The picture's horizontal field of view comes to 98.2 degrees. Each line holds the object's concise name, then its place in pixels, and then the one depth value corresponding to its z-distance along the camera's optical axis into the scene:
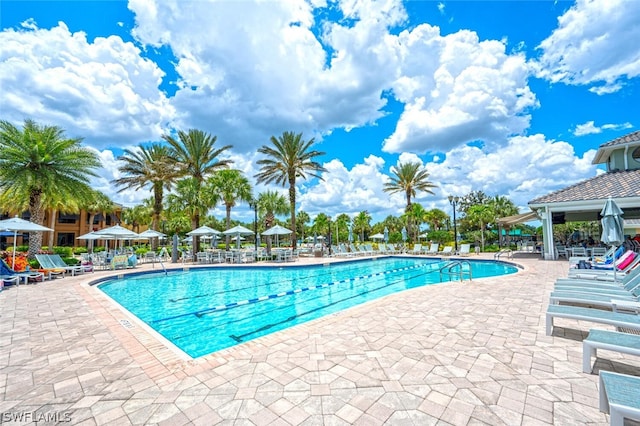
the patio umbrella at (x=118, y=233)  14.84
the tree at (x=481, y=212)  25.03
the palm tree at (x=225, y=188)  20.91
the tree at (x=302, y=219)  48.85
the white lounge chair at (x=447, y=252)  21.02
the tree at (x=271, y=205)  29.09
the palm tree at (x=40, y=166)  11.82
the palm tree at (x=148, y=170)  21.03
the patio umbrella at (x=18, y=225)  9.99
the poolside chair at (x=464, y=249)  20.36
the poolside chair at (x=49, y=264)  11.26
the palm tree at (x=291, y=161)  21.50
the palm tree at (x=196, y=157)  19.64
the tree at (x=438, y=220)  43.56
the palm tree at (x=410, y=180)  27.62
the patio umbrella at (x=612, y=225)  6.88
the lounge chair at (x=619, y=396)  1.69
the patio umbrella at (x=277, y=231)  18.94
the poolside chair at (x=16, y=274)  9.27
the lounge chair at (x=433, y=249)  22.61
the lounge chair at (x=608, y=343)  2.51
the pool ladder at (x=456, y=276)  12.82
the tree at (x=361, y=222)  42.69
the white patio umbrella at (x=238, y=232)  17.91
